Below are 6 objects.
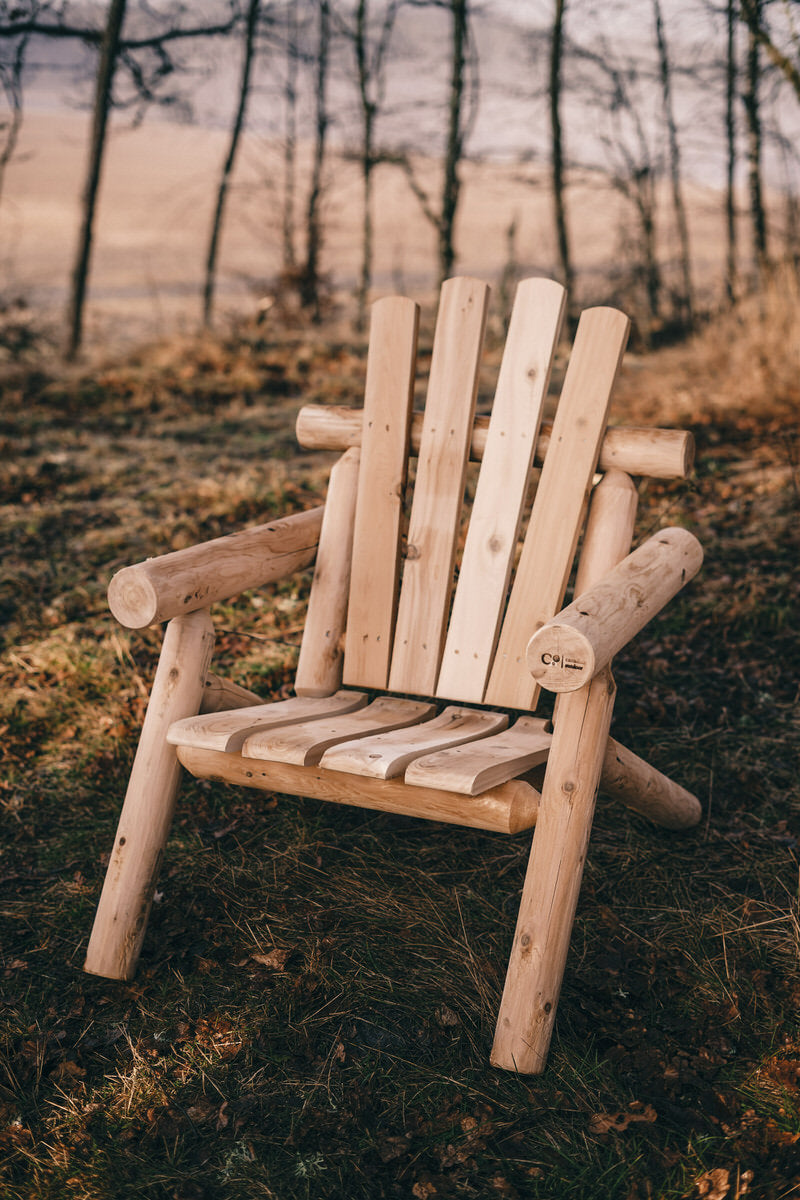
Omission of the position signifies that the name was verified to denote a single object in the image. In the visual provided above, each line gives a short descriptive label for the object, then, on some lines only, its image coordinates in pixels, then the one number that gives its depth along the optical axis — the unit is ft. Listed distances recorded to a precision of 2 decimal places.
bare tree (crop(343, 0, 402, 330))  37.29
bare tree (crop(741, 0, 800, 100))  18.54
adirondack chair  5.62
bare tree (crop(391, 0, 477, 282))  31.17
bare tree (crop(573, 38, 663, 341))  35.76
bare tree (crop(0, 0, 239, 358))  30.17
